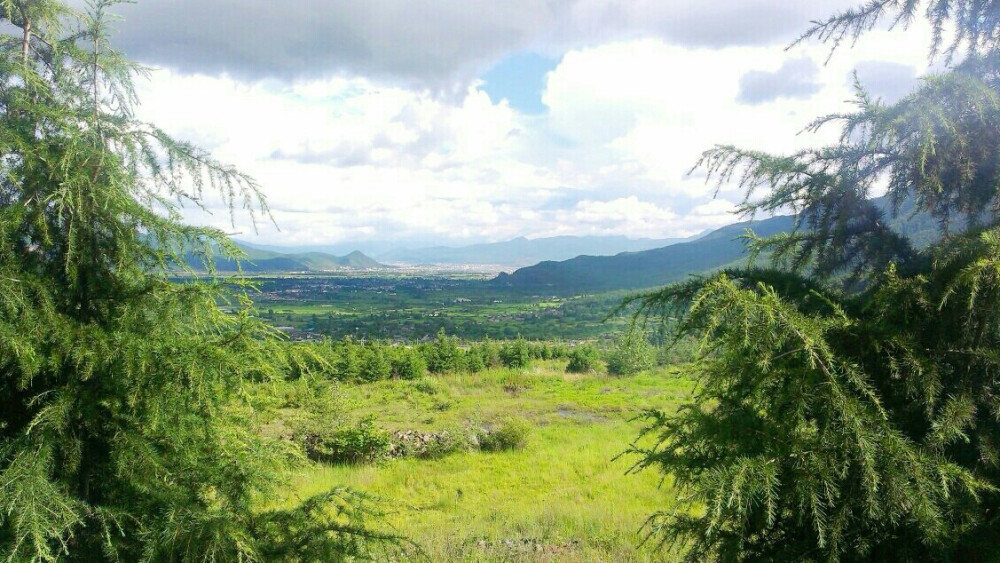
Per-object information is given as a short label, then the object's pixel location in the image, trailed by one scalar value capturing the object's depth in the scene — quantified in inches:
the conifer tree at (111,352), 120.4
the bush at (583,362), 1273.4
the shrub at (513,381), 1057.5
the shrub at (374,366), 1010.1
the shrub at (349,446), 535.2
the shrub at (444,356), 1162.0
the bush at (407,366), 1063.0
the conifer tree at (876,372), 99.4
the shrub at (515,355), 1295.5
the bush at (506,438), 586.9
